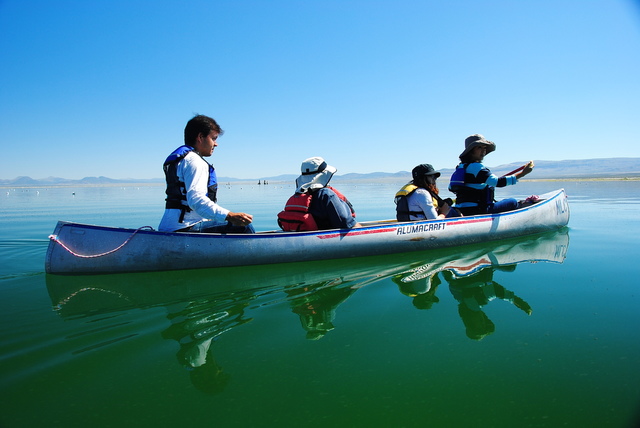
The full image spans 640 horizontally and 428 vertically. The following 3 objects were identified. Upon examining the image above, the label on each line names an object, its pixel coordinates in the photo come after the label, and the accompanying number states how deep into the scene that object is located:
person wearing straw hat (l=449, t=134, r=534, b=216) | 7.07
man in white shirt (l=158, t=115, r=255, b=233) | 4.70
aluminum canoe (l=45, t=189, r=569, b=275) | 4.91
